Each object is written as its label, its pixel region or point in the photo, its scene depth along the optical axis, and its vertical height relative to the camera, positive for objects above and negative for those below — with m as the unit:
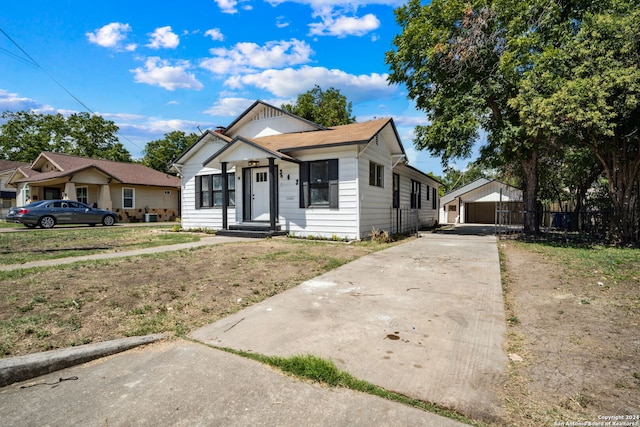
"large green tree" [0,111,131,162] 41.25 +8.98
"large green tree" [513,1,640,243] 8.80 +3.00
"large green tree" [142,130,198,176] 42.78 +7.48
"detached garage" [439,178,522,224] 29.64 +0.09
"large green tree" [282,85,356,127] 33.00 +9.96
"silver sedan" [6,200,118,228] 16.16 -0.47
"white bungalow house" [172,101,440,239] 11.25 +1.02
